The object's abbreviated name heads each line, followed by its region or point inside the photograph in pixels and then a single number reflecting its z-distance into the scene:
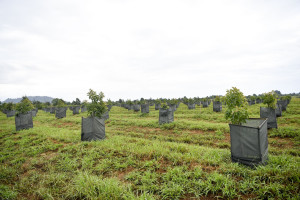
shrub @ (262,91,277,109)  10.30
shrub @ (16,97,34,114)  12.63
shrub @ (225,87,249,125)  5.07
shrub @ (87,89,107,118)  8.66
